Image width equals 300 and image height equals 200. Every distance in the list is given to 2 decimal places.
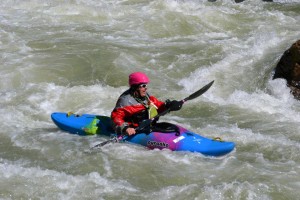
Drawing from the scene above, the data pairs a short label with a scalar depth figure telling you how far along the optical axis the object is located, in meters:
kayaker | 12.12
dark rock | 15.97
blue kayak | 11.86
